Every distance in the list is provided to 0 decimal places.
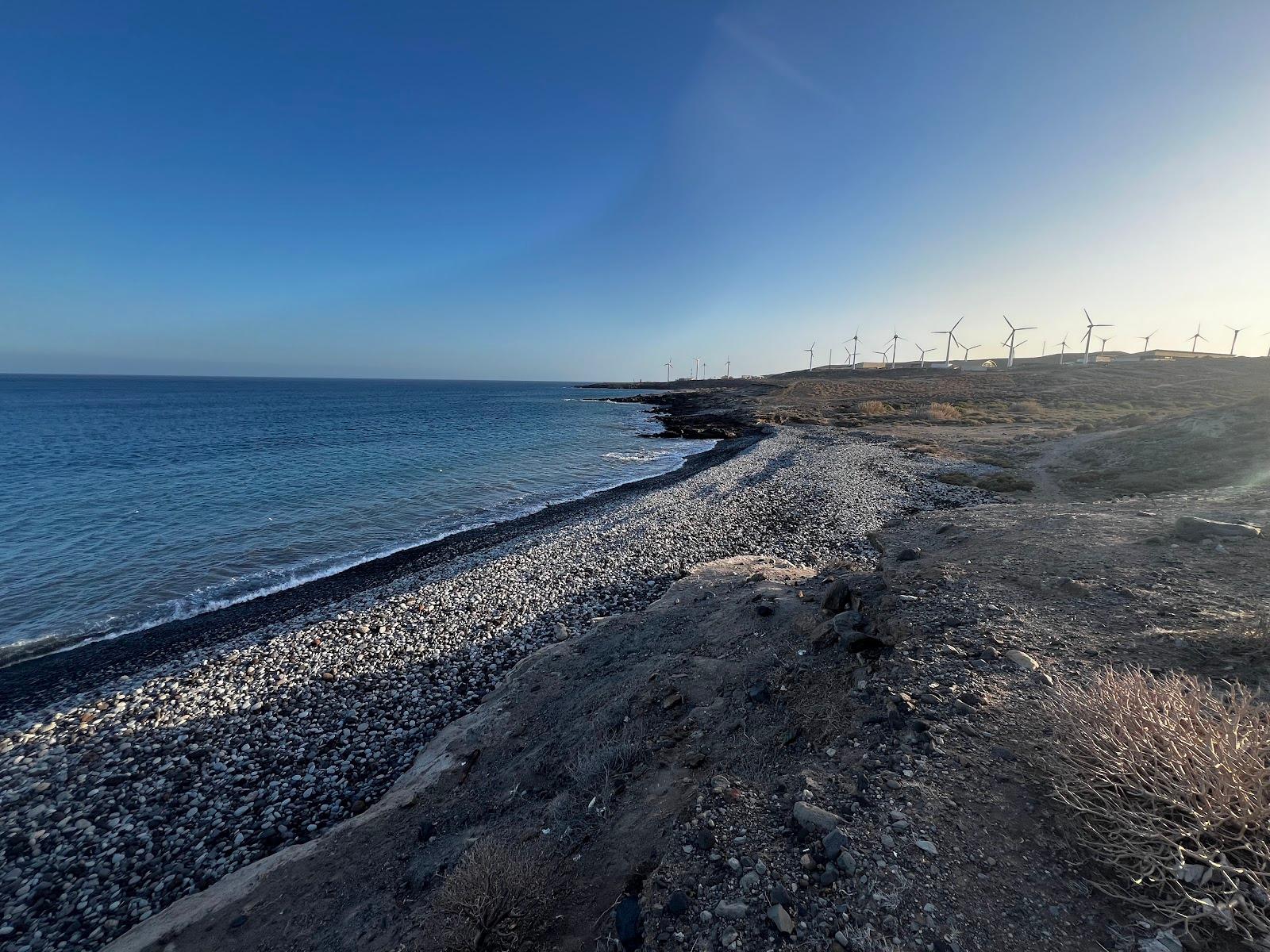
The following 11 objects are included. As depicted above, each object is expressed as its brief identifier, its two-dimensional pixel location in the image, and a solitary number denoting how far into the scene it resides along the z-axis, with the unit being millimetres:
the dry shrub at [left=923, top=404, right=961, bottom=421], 54259
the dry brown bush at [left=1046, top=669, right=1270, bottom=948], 3127
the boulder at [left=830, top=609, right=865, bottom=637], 8172
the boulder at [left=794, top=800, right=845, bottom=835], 4551
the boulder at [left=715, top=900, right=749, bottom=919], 3965
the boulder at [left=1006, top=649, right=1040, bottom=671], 6512
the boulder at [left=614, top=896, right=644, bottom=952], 3998
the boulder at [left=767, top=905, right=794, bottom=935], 3750
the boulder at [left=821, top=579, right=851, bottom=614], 9219
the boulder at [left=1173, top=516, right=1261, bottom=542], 10438
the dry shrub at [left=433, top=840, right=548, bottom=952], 4348
